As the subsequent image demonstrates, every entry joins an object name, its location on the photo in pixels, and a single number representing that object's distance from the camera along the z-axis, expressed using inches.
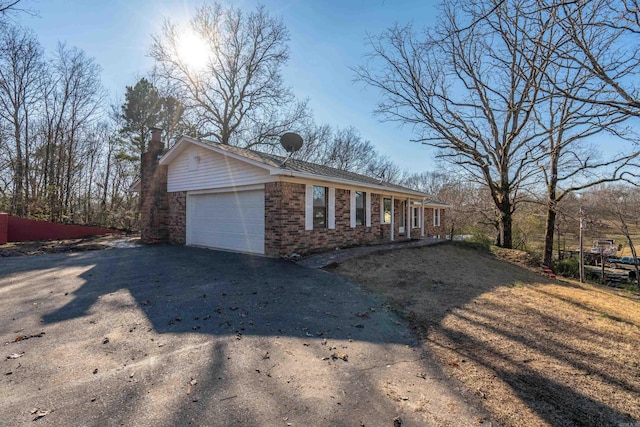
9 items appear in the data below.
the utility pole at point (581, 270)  541.2
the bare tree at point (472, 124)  559.8
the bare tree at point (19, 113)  690.2
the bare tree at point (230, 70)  876.0
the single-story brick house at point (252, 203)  373.1
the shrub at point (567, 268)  699.5
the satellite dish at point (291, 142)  429.1
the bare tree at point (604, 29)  161.6
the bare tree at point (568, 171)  526.3
